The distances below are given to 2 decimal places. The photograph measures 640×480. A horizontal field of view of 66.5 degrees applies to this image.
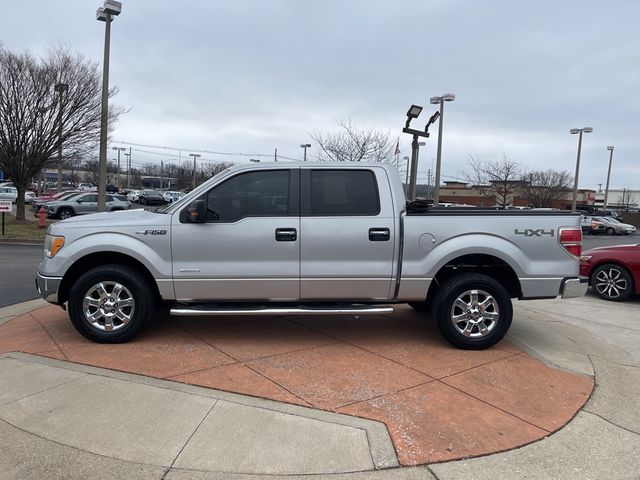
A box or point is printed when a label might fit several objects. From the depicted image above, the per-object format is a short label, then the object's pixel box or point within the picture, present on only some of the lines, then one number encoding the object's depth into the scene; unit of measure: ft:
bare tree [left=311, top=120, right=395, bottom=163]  82.17
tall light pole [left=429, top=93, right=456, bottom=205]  71.56
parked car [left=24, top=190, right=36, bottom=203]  144.04
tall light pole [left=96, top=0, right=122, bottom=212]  49.93
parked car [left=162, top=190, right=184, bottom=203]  177.32
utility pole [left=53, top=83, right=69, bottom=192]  61.98
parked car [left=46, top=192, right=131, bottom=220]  83.71
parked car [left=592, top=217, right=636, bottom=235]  120.26
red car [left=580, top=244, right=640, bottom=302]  28.53
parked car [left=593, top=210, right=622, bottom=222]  153.23
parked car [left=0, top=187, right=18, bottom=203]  137.05
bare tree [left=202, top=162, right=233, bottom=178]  284.61
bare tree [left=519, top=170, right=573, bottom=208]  153.51
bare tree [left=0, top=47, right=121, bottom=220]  61.67
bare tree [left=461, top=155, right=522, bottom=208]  121.39
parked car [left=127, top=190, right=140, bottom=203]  188.55
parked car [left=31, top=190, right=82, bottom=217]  93.30
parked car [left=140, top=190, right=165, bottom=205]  175.32
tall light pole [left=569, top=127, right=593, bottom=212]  108.99
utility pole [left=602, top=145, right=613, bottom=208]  148.97
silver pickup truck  16.19
